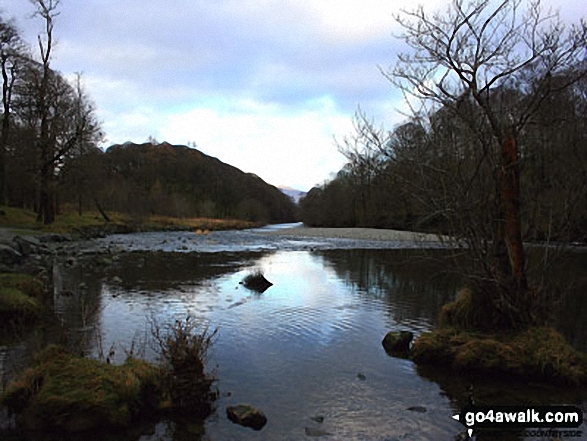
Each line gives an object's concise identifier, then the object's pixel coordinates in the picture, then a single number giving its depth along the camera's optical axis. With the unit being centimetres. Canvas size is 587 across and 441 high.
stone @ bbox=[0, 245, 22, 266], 1738
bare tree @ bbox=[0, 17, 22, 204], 3325
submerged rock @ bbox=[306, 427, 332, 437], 516
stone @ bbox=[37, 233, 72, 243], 2777
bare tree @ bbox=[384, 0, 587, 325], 753
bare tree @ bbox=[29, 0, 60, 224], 3297
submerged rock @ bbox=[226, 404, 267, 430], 530
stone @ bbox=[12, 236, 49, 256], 2128
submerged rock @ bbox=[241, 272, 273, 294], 1495
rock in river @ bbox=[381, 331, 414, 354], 844
